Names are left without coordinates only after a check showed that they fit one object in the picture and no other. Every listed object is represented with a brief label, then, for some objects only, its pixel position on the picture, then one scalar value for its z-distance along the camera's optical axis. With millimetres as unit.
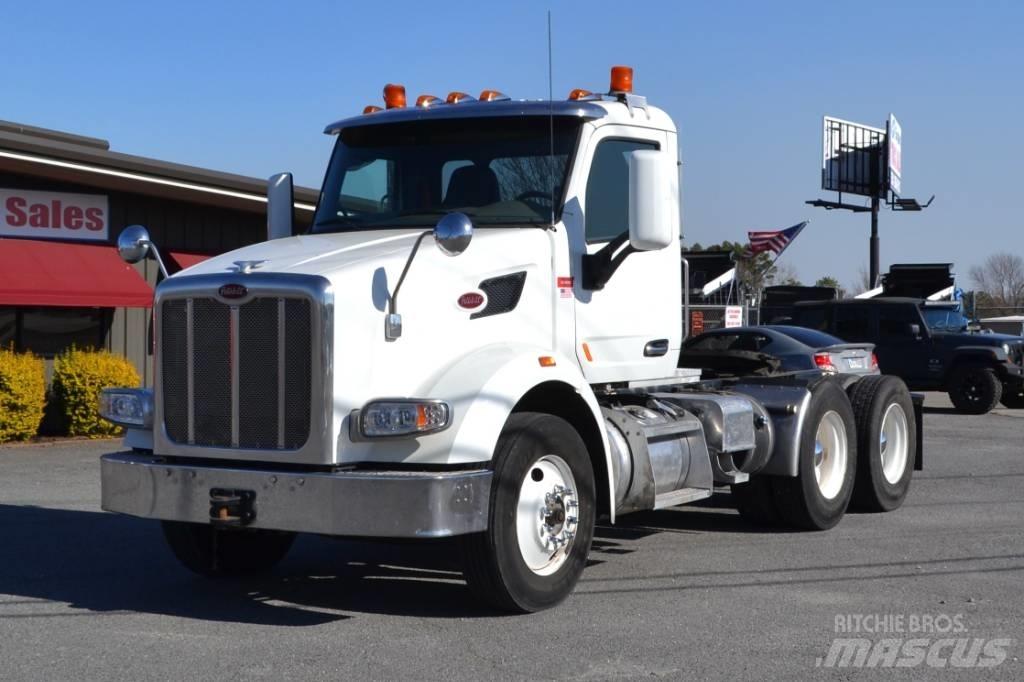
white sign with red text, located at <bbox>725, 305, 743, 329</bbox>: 20906
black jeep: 21406
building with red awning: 16672
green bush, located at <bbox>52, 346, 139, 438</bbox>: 16406
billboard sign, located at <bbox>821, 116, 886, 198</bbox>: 51156
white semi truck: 6125
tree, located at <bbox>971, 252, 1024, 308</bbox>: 82375
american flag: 33656
